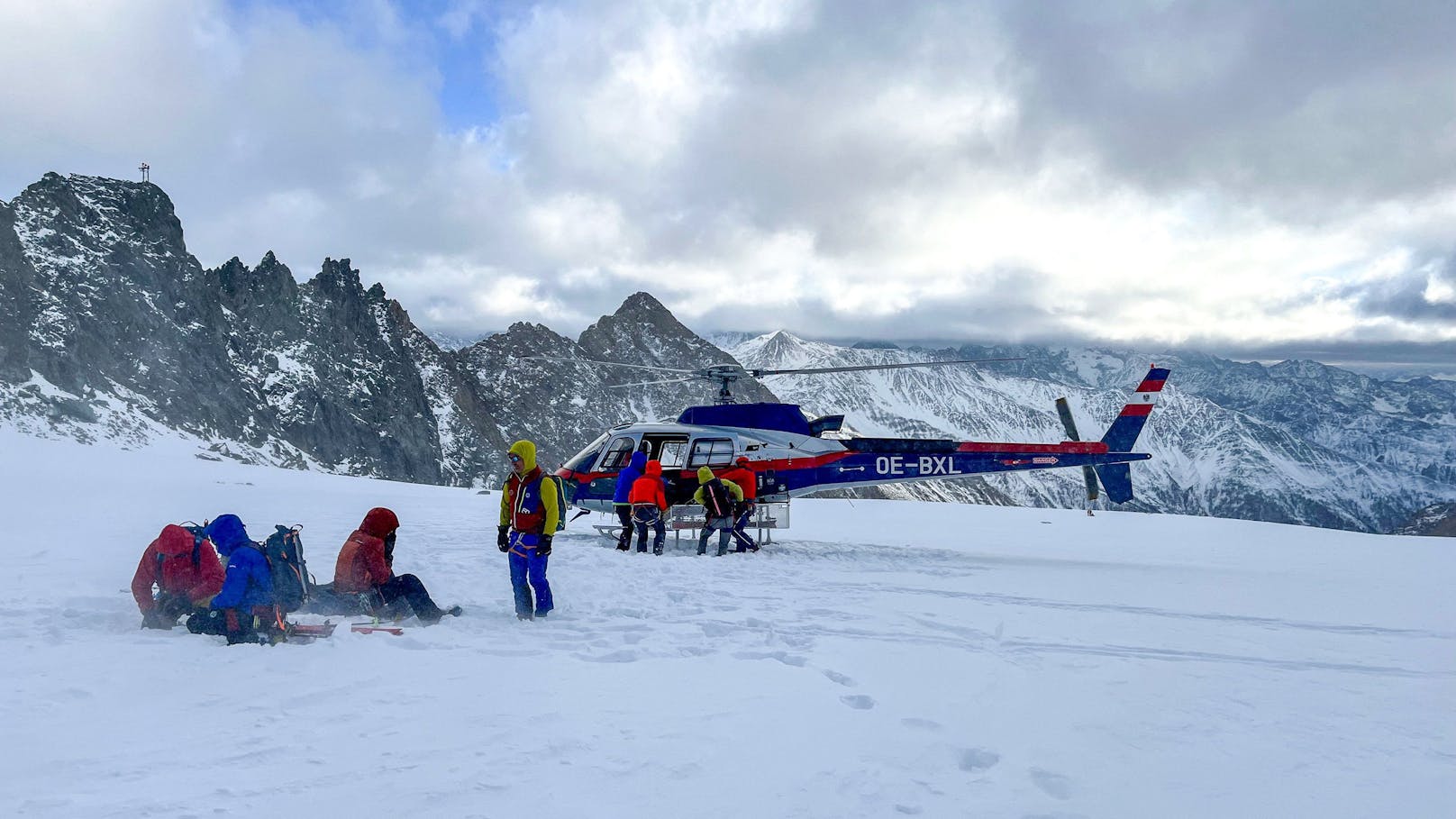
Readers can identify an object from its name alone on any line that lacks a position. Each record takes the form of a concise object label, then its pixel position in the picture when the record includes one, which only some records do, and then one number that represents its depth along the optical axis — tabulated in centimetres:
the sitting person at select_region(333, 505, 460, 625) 791
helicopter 1647
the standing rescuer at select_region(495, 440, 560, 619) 849
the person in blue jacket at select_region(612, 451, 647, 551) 1438
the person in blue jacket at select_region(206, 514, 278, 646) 658
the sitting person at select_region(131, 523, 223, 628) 700
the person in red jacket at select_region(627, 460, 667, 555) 1426
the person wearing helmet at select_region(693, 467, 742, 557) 1459
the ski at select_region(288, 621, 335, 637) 683
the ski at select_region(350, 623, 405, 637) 718
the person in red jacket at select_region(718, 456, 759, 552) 1489
